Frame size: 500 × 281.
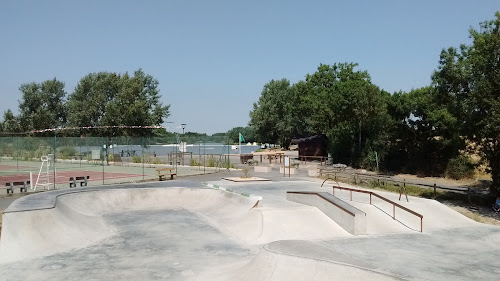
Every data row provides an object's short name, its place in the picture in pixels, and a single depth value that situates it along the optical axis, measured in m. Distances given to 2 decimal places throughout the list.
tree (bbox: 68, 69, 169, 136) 58.56
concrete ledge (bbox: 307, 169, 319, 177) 28.91
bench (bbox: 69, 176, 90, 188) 21.41
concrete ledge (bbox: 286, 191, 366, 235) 11.79
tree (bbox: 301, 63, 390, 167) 38.03
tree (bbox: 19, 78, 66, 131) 68.75
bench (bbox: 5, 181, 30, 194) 19.36
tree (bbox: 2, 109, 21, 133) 69.25
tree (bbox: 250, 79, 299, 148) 80.31
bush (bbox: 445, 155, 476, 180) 30.08
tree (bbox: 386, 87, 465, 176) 31.97
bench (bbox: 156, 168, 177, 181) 24.59
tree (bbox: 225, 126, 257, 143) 148.05
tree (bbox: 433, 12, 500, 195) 19.39
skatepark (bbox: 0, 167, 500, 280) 8.10
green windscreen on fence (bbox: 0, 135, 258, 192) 27.98
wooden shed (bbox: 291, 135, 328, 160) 49.19
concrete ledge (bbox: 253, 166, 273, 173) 31.04
